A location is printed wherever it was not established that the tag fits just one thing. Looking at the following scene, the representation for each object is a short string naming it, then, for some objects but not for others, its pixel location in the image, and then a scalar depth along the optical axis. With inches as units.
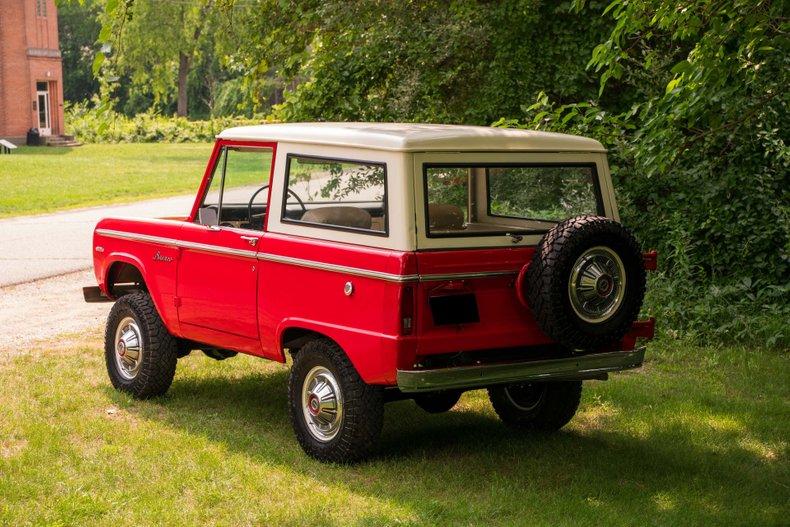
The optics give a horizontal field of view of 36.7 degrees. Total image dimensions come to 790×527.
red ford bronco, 242.2
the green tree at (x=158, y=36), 2085.0
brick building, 1952.5
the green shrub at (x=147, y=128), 2237.9
